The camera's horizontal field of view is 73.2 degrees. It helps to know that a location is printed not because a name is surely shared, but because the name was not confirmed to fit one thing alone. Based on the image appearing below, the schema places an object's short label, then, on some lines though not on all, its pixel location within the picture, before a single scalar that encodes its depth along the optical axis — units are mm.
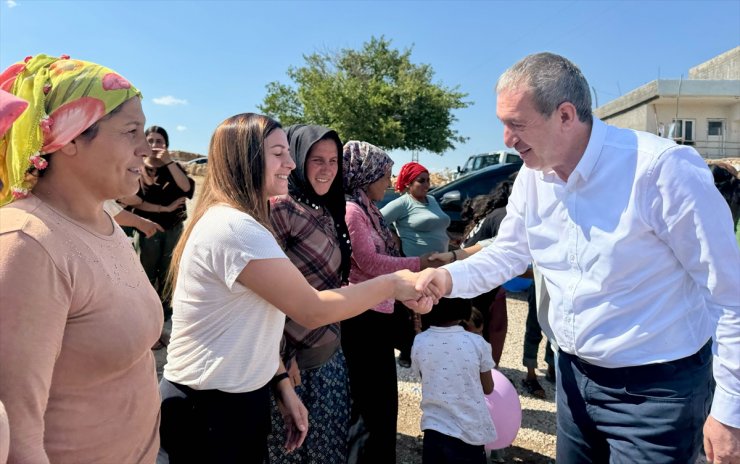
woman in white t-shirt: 1708
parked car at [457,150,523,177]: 17516
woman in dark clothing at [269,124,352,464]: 2395
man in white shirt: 1558
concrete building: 24406
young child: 2766
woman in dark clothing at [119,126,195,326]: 5012
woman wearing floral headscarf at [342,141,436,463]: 2830
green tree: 28438
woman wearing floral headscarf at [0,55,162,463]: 992
